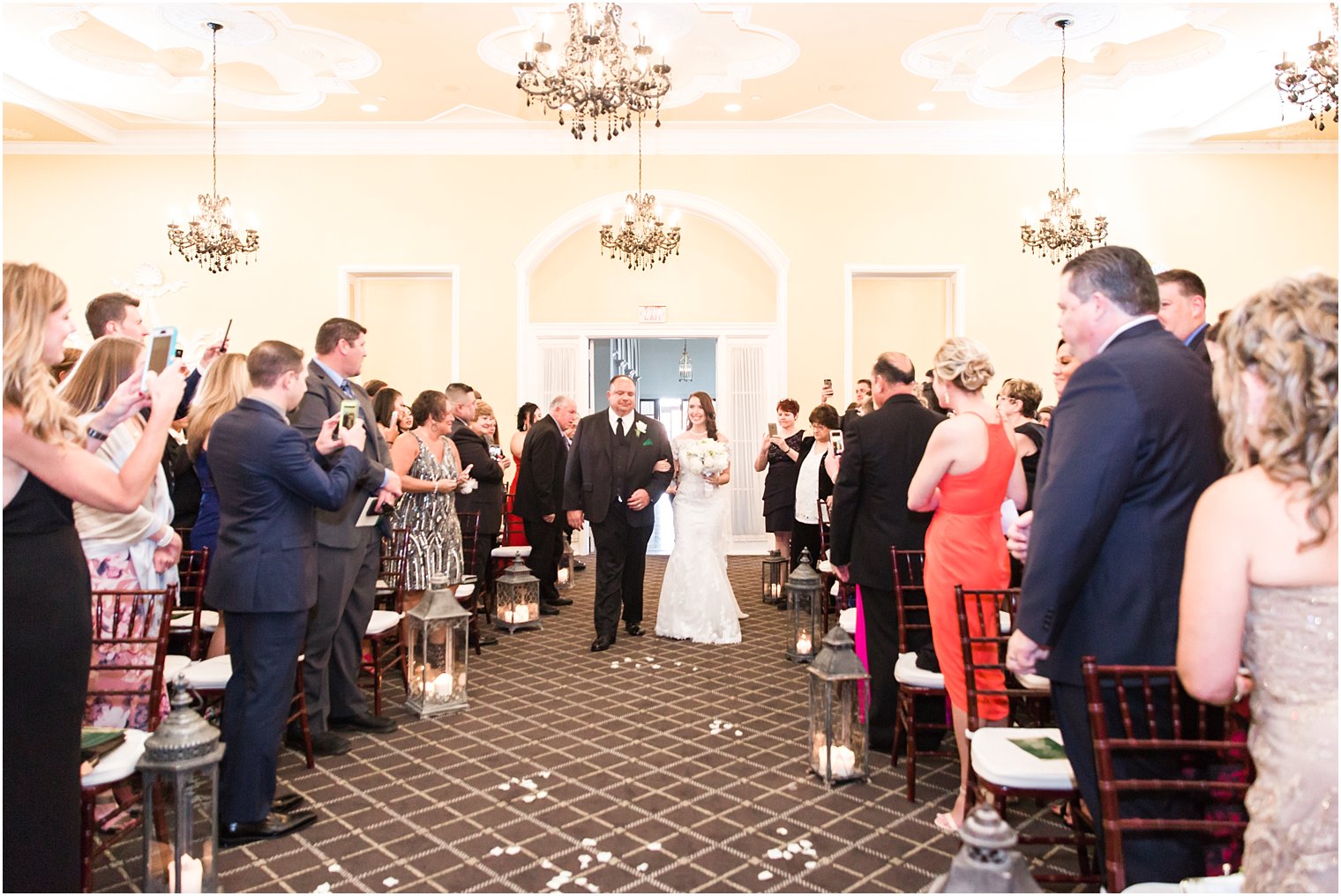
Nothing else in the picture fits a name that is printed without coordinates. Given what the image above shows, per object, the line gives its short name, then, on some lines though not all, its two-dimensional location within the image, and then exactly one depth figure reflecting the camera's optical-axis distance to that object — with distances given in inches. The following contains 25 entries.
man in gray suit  157.6
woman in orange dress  132.9
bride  250.4
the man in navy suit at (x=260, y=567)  123.1
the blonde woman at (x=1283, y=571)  58.9
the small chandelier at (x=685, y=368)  757.9
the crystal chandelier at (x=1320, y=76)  206.4
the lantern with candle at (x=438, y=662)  181.0
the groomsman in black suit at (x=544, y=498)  293.0
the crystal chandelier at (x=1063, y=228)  345.1
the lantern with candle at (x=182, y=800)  98.0
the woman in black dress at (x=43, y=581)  79.0
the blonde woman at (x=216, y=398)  158.9
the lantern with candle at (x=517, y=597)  262.1
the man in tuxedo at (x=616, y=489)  244.8
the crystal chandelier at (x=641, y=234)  354.0
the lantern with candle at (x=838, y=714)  141.1
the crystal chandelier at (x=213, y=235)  341.1
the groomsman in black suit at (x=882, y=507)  161.8
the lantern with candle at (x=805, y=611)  215.9
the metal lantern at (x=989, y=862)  52.7
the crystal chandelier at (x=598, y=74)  235.5
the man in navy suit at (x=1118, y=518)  85.0
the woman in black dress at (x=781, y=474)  311.9
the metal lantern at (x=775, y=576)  303.3
